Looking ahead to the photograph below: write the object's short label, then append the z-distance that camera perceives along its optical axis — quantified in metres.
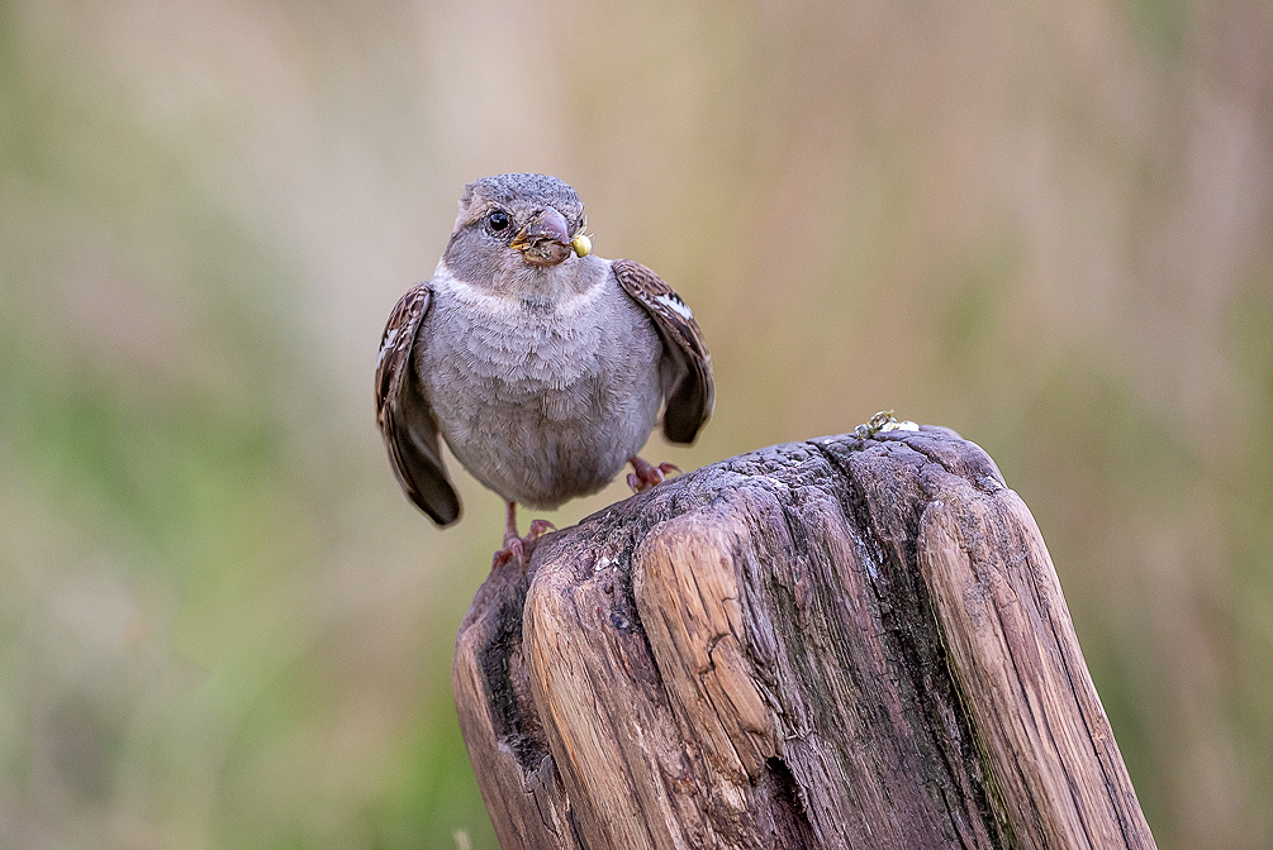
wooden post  4.49
